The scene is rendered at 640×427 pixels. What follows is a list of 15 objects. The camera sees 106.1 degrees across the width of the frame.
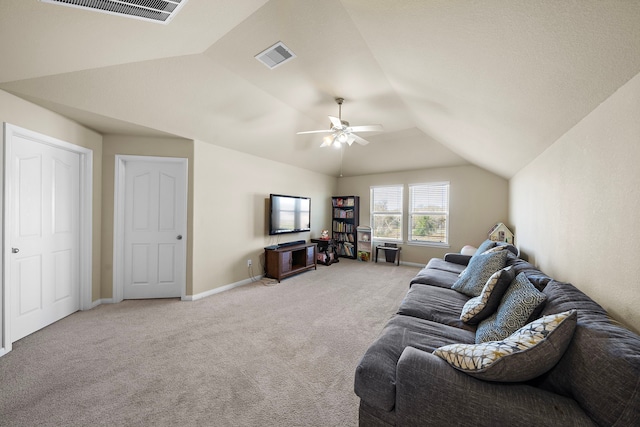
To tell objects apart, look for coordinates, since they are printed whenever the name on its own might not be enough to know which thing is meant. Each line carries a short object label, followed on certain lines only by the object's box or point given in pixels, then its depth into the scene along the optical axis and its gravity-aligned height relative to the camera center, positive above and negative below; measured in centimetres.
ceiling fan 315 +108
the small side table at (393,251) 580 -99
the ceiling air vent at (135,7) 144 +124
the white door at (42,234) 234 -31
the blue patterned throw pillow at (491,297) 171 -60
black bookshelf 645 -36
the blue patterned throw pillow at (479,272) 232 -60
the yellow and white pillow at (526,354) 98 -59
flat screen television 466 -10
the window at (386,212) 610 -4
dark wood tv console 439 -101
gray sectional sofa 85 -72
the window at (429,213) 552 -4
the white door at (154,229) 342 -32
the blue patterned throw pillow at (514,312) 138 -59
